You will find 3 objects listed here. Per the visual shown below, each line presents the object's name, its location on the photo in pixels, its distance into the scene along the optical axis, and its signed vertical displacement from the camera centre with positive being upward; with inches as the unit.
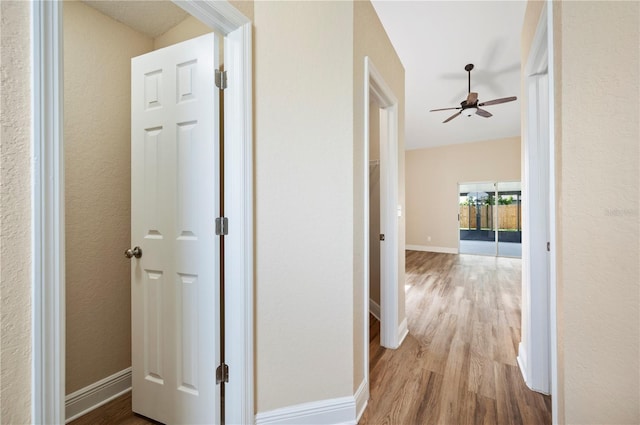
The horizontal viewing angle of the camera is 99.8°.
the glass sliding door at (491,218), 268.5 -6.0
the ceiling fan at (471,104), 130.1 +54.3
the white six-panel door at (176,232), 51.9 -3.7
